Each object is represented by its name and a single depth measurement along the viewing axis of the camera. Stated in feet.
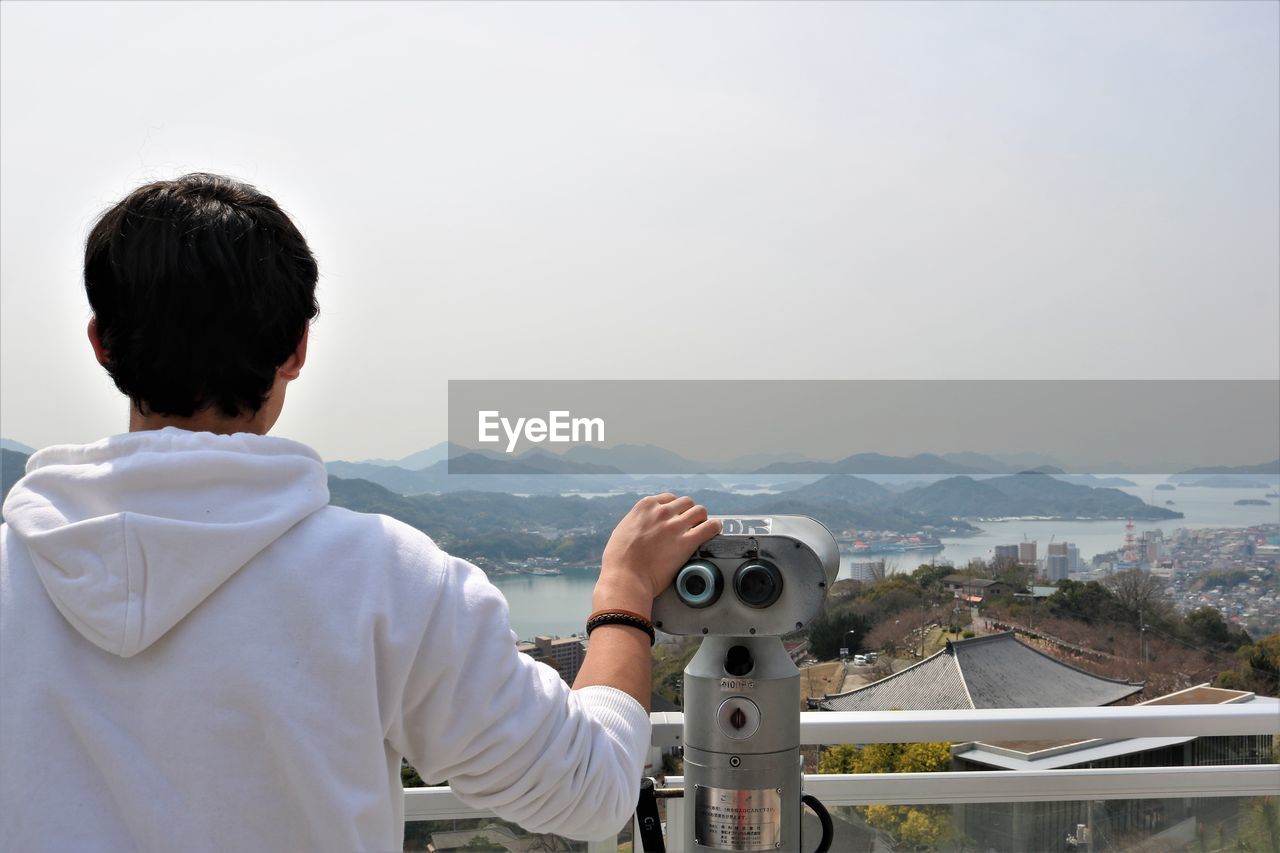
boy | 1.98
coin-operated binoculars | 3.75
